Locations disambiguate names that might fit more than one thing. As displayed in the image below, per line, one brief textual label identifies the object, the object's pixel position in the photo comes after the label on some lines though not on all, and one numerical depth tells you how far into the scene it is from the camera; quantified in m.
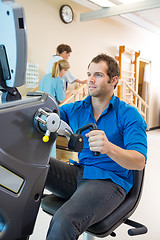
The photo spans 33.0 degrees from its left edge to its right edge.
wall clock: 4.87
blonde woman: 3.50
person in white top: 4.02
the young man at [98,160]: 1.09
